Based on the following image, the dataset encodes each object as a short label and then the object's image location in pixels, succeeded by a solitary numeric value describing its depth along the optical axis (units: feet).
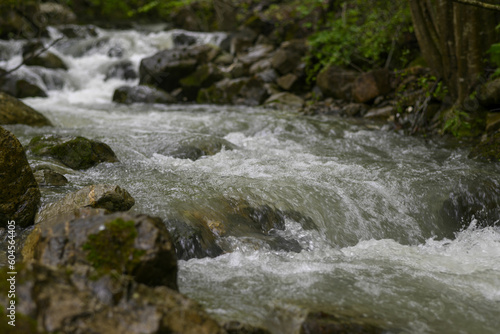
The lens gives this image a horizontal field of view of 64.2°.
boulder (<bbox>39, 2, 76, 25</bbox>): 50.98
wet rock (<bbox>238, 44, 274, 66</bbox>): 42.65
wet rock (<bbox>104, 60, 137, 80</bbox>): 45.34
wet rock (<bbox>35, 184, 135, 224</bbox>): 11.05
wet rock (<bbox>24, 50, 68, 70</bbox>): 43.39
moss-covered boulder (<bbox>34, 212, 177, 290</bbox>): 7.04
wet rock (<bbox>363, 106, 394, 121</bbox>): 28.99
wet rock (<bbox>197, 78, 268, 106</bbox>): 37.01
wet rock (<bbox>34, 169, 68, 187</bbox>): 14.25
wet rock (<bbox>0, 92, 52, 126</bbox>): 23.22
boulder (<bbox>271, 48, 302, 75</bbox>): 38.82
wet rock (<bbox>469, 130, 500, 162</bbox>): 18.74
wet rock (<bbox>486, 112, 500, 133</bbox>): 20.77
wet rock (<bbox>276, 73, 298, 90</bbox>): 37.60
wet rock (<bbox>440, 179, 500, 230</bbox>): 14.43
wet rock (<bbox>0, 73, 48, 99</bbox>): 36.65
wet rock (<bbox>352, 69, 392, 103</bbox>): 30.86
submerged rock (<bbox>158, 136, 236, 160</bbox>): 19.71
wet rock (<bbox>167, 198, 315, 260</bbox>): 11.28
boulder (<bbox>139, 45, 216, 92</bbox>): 41.60
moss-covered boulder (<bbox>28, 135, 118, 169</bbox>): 17.13
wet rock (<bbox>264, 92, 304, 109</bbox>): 34.27
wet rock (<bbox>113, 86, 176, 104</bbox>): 38.01
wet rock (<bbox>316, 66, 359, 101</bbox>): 33.53
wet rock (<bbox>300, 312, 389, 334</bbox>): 7.04
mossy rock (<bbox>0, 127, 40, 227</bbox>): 11.48
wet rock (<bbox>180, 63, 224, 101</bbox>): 40.70
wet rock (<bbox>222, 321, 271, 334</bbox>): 6.93
